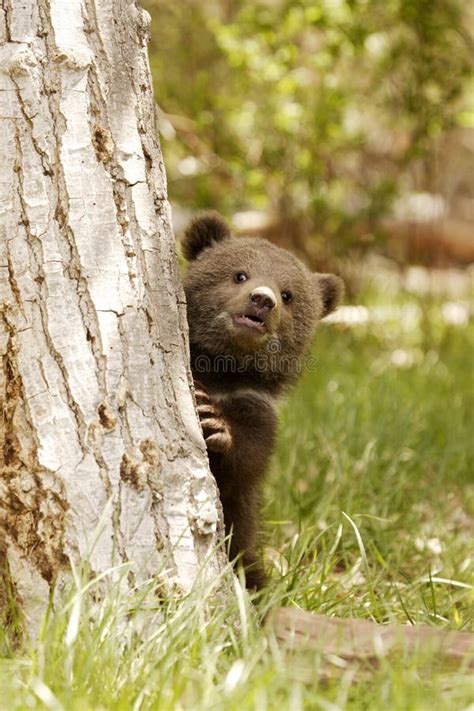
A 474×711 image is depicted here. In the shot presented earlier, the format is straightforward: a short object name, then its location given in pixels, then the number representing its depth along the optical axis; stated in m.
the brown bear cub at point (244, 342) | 7.97
